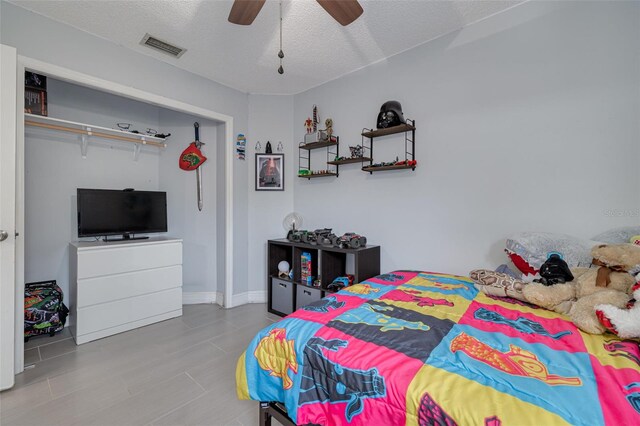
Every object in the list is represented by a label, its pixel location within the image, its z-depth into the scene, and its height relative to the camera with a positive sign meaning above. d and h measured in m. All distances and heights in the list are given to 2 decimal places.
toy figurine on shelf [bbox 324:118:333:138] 2.96 +0.98
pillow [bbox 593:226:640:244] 1.48 -0.13
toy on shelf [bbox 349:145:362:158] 2.69 +0.63
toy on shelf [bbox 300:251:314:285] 2.76 -0.58
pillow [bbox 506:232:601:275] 1.55 -0.22
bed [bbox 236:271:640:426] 0.68 -0.48
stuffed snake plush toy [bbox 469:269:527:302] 1.48 -0.41
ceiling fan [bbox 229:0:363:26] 1.41 +1.13
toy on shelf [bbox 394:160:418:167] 2.32 +0.44
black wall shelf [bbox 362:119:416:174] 2.35 +0.66
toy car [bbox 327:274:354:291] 2.46 -0.65
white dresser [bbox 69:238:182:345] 2.31 -0.67
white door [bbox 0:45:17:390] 1.69 +0.05
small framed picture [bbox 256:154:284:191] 3.37 +0.53
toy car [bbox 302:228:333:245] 2.62 -0.24
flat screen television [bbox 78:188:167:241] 2.60 +0.03
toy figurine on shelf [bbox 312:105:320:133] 3.14 +1.11
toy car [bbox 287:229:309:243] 2.80 -0.23
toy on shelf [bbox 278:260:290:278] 3.01 -0.62
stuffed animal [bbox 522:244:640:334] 1.10 -0.36
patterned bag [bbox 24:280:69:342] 2.31 -0.85
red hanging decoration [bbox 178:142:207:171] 3.23 +0.68
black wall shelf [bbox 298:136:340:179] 2.96 +0.71
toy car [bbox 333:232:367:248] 2.46 -0.26
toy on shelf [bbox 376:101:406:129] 2.31 +0.85
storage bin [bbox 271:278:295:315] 2.85 -0.90
